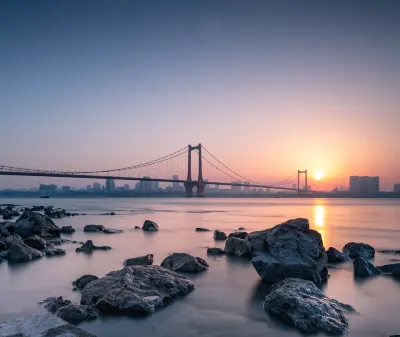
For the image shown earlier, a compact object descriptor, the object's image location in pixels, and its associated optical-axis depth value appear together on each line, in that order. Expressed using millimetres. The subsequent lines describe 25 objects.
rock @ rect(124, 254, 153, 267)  9461
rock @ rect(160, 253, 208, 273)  8930
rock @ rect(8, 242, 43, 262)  10336
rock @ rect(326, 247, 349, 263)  10373
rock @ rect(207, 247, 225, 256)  11789
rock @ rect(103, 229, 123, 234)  18673
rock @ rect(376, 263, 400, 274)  8914
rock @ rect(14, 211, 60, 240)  15203
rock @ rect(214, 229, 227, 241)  16231
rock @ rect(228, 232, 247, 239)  13690
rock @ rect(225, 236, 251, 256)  11094
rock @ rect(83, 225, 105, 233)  19141
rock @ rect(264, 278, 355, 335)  5246
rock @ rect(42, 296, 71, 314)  6034
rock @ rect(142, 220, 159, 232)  20219
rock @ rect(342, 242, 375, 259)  11570
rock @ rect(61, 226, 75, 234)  18488
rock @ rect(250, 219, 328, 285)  7590
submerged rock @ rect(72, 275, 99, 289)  7421
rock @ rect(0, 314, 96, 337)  4117
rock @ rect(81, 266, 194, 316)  5867
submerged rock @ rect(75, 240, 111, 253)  12039
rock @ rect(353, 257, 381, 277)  8647
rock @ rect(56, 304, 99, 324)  5465
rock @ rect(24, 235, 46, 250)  11852
